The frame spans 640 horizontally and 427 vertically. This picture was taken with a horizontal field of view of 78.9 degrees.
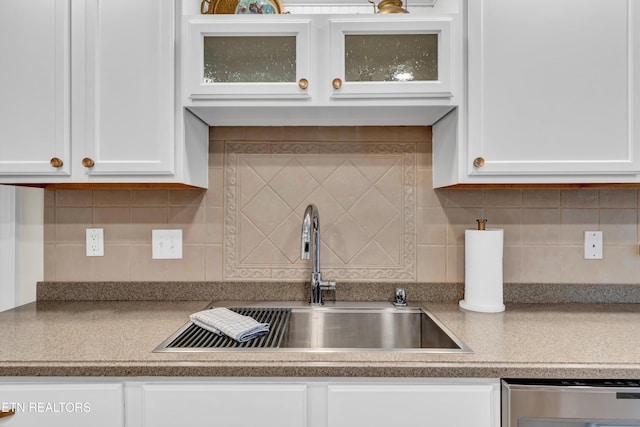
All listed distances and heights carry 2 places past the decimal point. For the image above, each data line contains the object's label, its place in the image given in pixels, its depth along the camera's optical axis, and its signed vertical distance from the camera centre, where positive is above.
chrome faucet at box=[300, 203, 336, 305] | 1.43 -0.15
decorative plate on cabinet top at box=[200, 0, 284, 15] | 1.39 +0.75
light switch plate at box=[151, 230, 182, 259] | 1.61 -0.13
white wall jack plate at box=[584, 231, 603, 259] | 1.58 -0.14
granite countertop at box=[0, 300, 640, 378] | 0.96 -0.37
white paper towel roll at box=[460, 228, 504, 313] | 1.40 -0.21
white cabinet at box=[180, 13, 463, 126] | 1.29 +0.51
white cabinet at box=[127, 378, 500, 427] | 0.97 -0.47
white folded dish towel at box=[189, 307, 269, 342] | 1.16 -0.35
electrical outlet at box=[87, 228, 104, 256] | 1.60 -0.12
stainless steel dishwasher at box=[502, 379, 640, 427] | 0.93 -0.46
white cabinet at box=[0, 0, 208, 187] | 1.28 +0.42
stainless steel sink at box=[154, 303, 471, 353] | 1.44 -0.42
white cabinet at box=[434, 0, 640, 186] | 1.27 +0.41
